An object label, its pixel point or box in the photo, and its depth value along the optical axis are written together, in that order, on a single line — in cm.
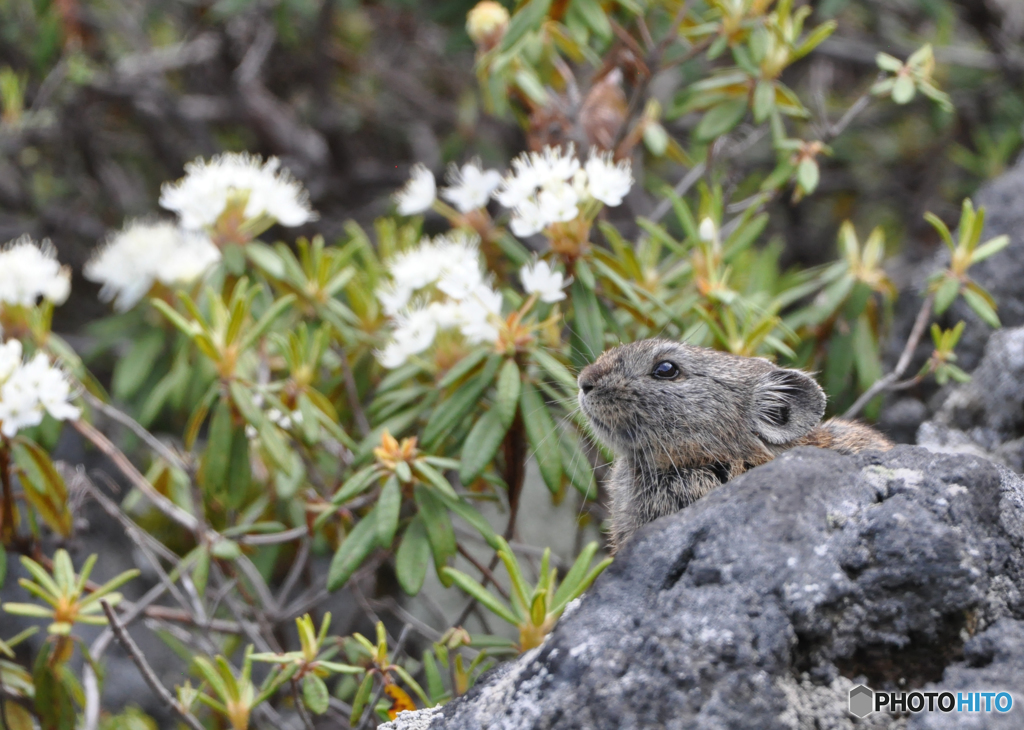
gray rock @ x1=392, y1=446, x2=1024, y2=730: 459
